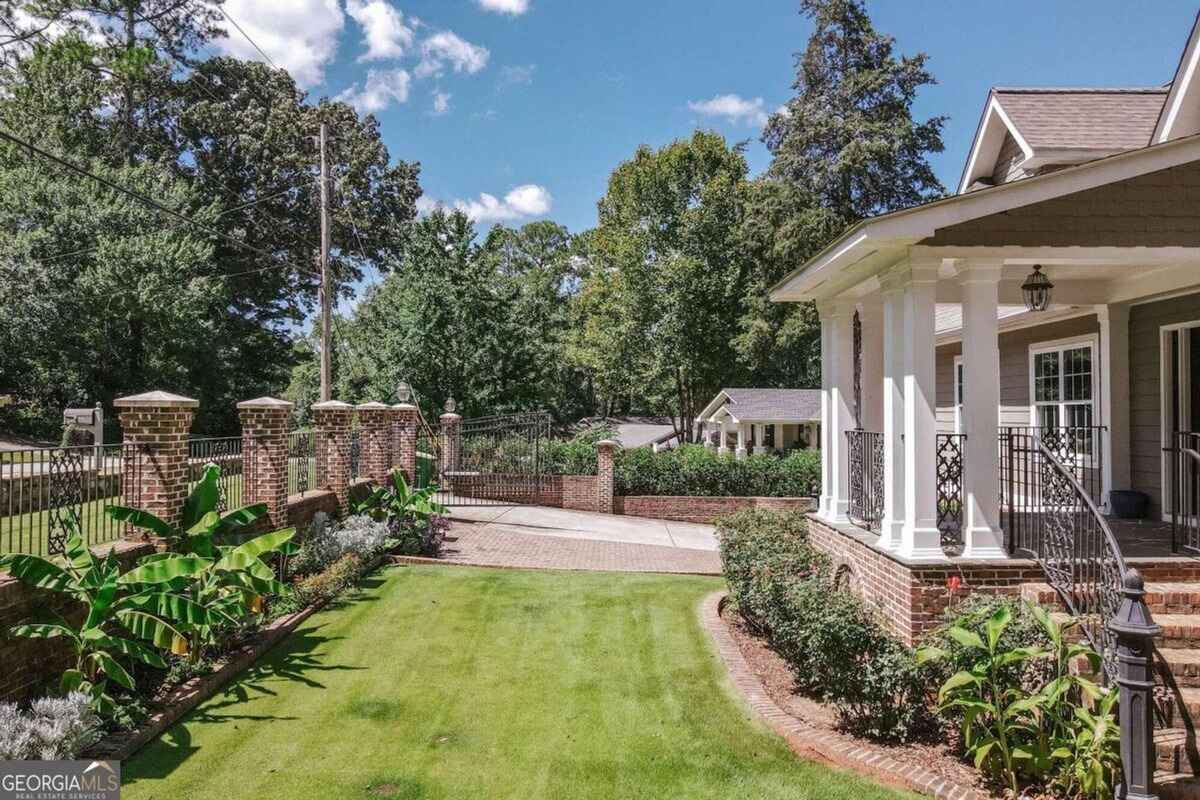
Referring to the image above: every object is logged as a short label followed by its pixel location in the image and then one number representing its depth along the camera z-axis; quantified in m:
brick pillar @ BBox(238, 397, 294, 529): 9.30
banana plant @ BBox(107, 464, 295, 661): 5.66
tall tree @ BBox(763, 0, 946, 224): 28.67
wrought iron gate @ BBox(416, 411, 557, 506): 18.58
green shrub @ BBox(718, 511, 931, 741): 5.08
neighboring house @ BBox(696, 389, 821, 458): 29.55
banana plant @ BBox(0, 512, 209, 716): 5.07
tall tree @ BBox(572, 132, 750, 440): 36.69
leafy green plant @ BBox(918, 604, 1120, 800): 4.29
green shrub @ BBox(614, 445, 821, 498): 18.41
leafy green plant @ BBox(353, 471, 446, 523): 11.77
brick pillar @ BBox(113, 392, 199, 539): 6.93
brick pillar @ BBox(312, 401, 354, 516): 11.55
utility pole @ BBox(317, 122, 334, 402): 20.17
